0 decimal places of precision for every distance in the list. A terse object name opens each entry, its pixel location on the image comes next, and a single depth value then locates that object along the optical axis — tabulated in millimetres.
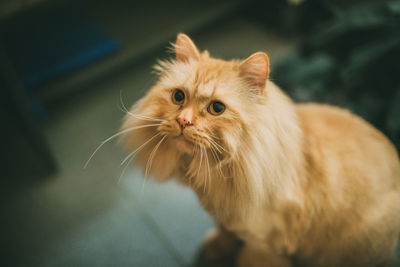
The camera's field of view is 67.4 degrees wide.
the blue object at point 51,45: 1792
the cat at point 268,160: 762
